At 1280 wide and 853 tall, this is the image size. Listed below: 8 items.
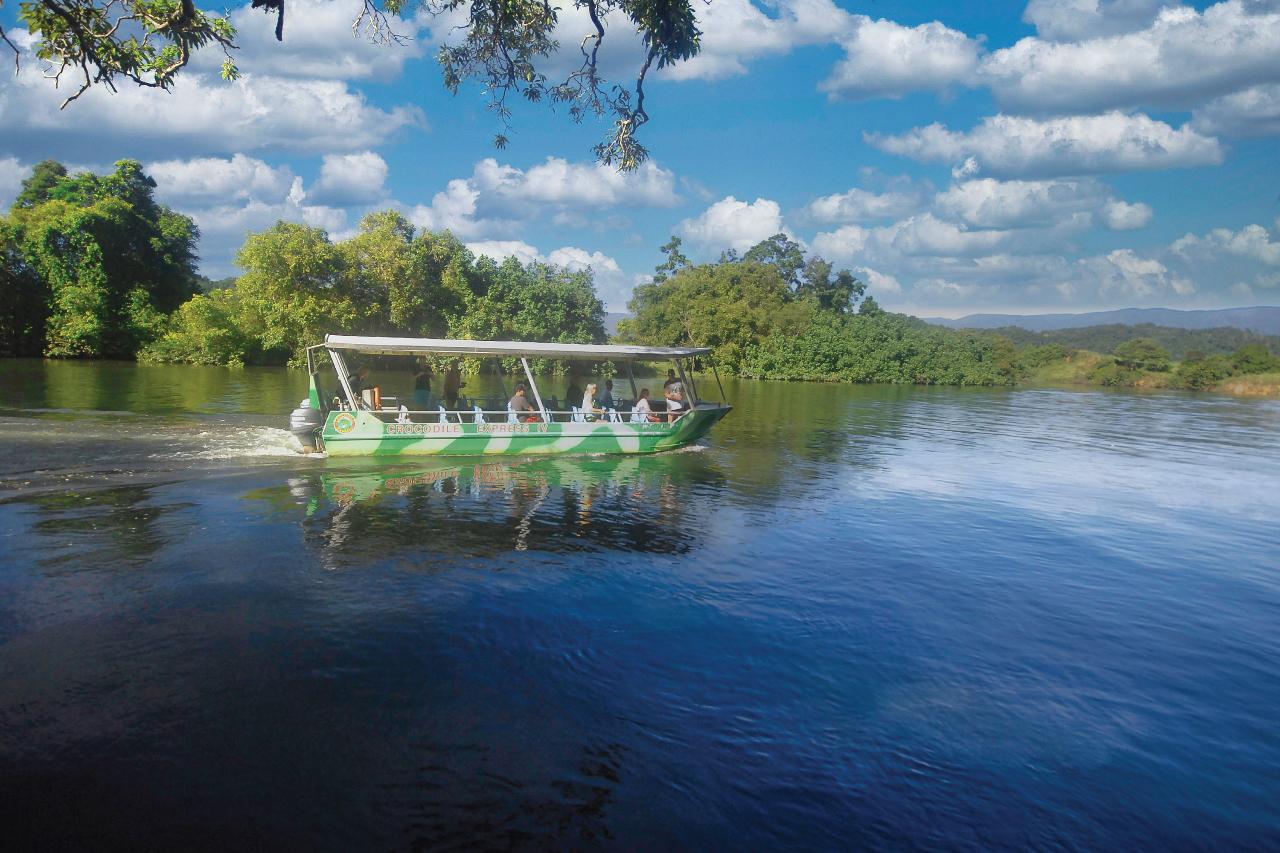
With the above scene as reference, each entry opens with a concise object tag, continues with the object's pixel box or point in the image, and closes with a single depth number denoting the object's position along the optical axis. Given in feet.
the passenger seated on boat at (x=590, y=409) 71.05
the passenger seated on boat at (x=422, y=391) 69.00
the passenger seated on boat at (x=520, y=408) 68.54
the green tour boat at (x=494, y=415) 63.67
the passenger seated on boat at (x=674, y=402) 74.64
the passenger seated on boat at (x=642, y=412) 73.46
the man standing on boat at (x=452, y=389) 69.56
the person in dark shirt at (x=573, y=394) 73.51
